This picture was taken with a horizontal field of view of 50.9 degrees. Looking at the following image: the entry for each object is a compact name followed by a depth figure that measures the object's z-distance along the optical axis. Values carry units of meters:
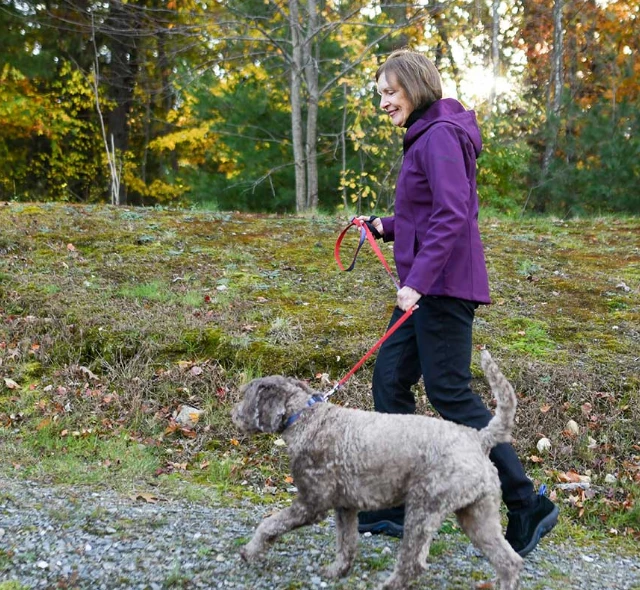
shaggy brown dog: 2.93
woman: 3.20
